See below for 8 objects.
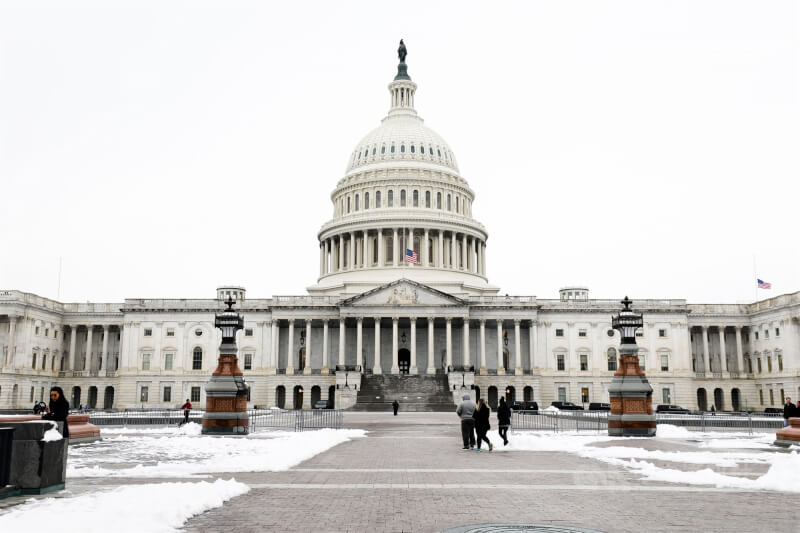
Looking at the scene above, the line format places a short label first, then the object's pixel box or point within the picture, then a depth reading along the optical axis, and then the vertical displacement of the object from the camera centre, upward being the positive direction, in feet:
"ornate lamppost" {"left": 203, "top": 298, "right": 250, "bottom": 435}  121.29 +0.04
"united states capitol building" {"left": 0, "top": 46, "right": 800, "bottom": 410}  311.88 +22.28
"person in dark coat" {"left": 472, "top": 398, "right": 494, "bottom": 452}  88.63 -2.44
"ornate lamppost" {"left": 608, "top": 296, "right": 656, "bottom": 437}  118.01 -0.43
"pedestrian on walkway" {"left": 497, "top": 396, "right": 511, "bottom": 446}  97.09 -2.43
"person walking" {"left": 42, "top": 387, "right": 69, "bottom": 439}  69.62 -0.74
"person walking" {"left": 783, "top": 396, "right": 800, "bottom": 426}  114.93 -1.79
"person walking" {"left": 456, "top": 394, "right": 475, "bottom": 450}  90.02 -2.60
